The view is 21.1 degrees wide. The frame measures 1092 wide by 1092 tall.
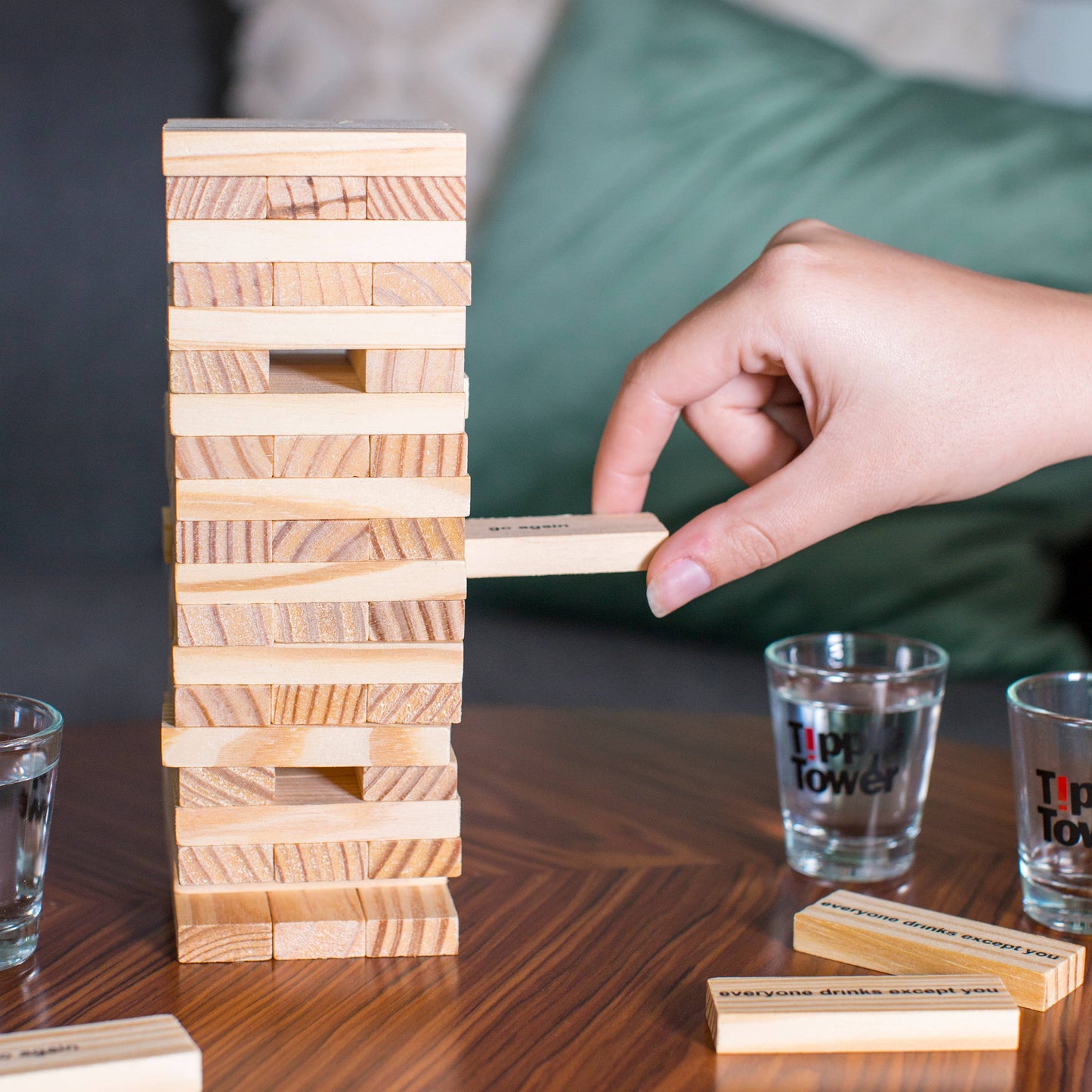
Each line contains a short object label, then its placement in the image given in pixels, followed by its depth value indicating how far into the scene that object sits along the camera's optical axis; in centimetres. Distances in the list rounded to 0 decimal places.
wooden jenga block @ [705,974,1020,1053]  71
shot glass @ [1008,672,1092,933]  76
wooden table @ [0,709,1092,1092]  70
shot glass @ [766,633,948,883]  80
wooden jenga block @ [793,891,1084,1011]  73
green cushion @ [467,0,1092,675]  153
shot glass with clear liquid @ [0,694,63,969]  74
